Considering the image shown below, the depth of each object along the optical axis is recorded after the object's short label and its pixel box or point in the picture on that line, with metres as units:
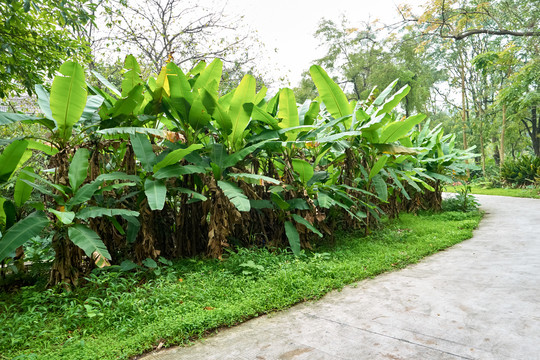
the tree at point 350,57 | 22.41
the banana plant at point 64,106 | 3.11
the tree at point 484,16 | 10.48
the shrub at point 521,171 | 13.19
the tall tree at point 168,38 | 10.41
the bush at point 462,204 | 7.91
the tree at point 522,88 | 10.66
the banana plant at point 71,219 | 2.75
